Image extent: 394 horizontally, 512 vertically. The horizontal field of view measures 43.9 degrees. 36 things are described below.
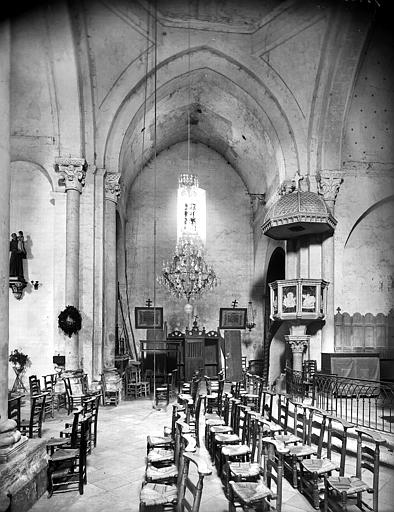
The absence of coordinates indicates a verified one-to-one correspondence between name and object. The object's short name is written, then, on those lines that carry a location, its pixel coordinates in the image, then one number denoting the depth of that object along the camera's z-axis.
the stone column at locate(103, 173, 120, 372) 13.16
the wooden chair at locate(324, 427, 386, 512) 4.82
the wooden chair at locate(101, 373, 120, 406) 11.95
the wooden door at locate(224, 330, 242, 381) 15.59
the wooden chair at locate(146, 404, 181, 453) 6.35
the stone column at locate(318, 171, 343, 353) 13.00
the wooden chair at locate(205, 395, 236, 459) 6.79
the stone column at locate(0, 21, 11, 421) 5.22
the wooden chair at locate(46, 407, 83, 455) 5.98
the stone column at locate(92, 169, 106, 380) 12.49
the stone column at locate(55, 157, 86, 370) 11.89
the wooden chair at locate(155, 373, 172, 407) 11.48
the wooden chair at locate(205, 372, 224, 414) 9.25
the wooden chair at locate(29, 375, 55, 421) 8.73
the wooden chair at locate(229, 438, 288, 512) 4.48
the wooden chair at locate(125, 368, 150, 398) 12.95
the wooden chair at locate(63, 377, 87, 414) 11.09
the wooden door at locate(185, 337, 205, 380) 15.47
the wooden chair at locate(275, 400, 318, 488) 5.89
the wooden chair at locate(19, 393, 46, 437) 7.18
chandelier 13.67
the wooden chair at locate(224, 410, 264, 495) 5.09
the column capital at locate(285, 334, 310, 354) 12.49
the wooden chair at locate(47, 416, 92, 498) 5.64
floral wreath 11.66
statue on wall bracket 11.77
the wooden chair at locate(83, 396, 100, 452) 6.97
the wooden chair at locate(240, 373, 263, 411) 8.45
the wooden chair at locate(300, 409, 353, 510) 5.39
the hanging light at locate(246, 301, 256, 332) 19.22
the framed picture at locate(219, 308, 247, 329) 19.16
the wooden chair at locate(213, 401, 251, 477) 5.83
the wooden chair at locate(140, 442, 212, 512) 4.20
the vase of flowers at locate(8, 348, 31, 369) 11.94
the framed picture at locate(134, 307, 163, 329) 18.50
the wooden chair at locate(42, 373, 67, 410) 10.48
